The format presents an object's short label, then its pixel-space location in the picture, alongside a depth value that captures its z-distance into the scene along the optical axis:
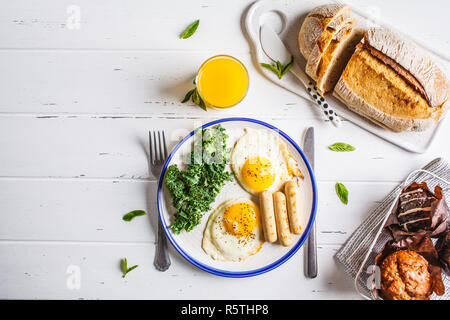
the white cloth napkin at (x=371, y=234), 0.80
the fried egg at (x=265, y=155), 0.80
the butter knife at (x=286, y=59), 0.81
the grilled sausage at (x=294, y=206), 0.78
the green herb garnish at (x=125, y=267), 0.81
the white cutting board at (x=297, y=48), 0.81
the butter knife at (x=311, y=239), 0.80
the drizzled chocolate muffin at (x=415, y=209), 0.76
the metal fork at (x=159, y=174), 0.81
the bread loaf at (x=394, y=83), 0.75
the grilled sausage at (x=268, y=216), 0.78
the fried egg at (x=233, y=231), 0.78
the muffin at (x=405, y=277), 0.74
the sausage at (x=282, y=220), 0.78
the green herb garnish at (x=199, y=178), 0.78
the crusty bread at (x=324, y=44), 0.76
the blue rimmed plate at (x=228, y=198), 0.79
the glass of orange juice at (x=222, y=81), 0.77
